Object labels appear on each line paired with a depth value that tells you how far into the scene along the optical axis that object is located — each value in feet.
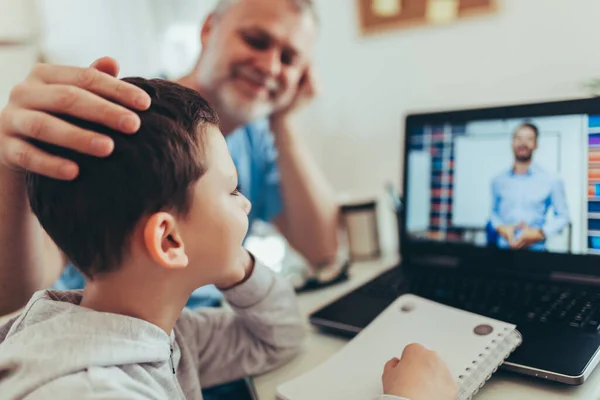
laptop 2.30
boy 1.40
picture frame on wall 3.39
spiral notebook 1.80
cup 3.56
